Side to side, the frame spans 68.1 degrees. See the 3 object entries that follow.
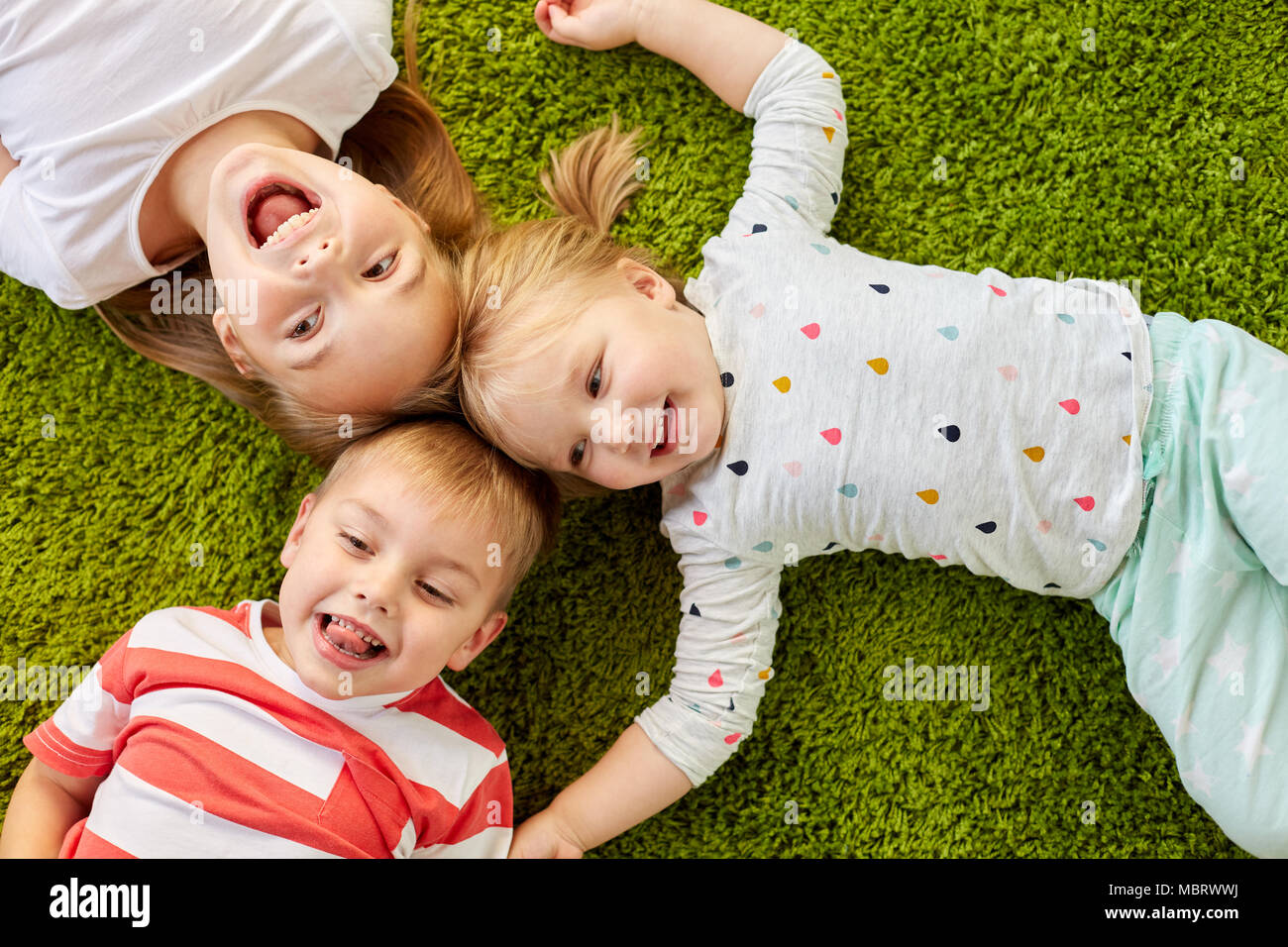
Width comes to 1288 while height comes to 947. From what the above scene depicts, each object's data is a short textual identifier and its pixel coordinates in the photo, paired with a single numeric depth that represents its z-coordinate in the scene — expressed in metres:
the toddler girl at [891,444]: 1.06
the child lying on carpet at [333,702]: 1.06
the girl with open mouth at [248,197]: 1.06
